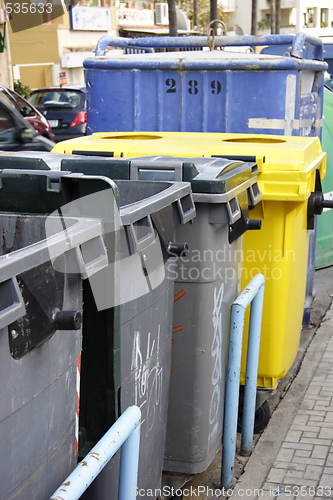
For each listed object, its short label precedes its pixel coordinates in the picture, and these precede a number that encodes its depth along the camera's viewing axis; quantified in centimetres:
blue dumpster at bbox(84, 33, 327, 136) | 482
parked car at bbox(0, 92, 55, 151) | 990
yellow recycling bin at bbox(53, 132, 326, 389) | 349
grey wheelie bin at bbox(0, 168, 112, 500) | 171
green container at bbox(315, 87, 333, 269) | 645
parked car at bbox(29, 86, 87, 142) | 1522
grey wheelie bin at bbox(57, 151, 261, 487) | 288
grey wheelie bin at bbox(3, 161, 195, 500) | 228
